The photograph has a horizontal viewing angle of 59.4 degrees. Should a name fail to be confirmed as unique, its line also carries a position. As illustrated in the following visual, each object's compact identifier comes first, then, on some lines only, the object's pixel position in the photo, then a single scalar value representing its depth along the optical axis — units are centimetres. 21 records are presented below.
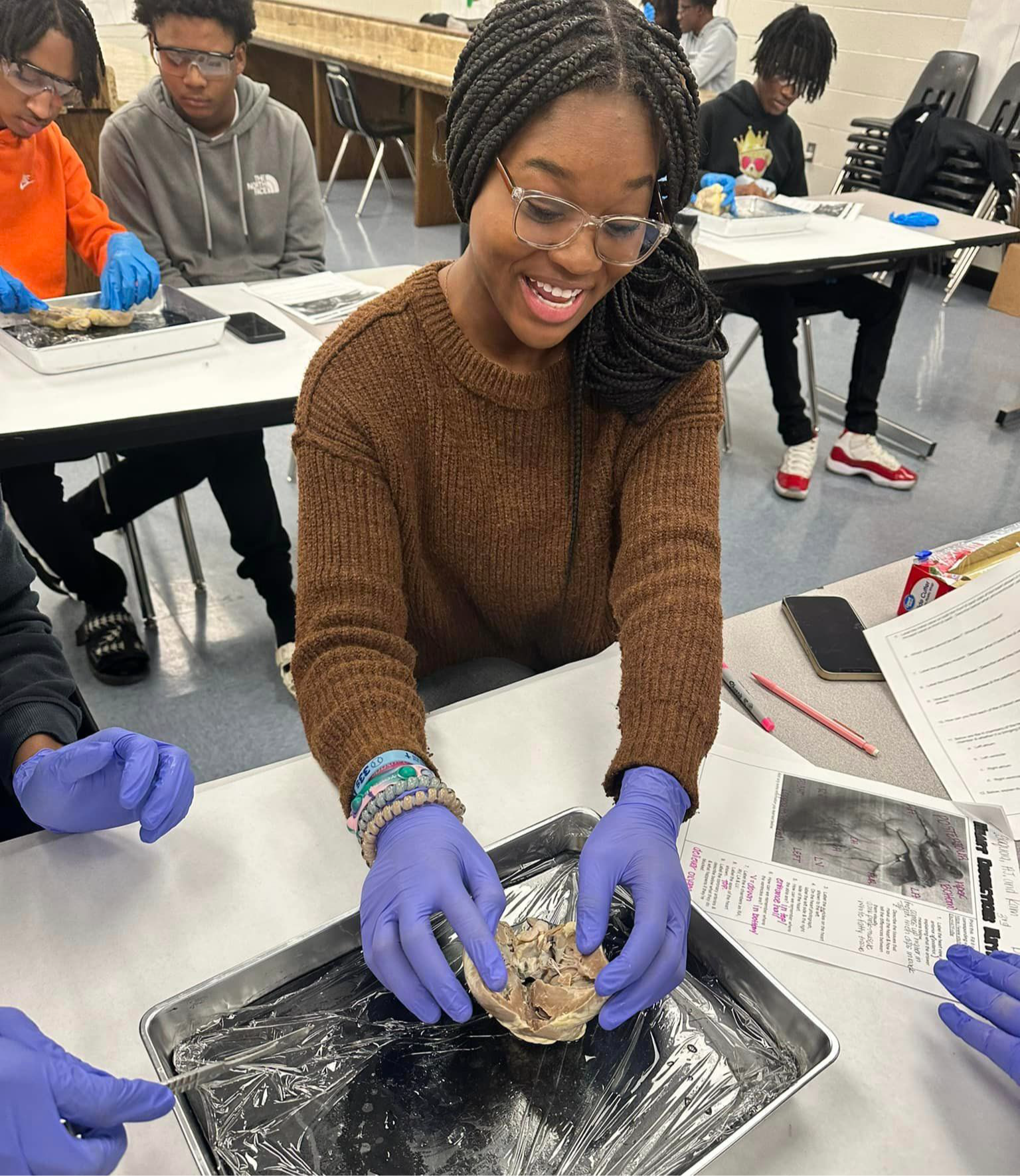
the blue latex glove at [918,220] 295
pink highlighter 96
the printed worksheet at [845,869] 74
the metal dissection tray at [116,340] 158
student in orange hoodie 162
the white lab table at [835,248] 242
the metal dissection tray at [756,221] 260
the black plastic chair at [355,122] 507
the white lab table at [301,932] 61
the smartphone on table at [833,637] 104
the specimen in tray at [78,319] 164
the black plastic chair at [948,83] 460
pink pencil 95
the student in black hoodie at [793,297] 283
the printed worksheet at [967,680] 92
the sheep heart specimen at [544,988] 61
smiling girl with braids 69
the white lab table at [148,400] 144
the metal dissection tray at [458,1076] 54
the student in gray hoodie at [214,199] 192
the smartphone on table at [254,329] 179
